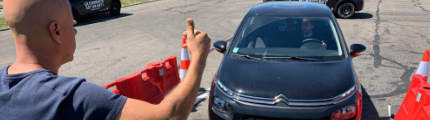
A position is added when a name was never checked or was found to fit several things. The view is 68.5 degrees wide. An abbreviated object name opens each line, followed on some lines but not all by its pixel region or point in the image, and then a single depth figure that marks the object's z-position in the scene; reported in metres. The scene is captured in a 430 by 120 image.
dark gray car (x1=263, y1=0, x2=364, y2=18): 12.51
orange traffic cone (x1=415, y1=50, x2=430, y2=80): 3.98
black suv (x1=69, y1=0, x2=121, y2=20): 12.62
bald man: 1.17
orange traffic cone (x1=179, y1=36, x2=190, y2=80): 4.91
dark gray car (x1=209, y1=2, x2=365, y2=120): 3.06
